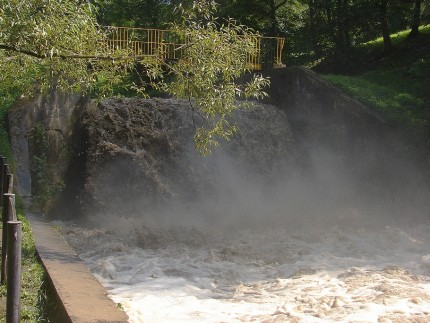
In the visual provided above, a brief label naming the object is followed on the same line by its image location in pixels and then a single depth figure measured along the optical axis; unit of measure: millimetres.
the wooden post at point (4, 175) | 6574
